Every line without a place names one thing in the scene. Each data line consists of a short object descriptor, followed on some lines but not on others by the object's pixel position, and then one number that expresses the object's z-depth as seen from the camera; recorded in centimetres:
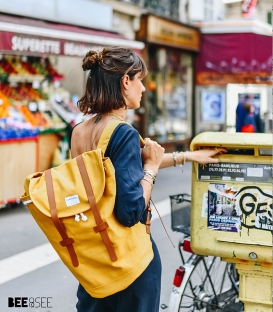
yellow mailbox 284
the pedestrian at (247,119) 1104
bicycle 343
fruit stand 727
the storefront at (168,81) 1265
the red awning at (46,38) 741
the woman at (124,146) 226
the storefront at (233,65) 1370
